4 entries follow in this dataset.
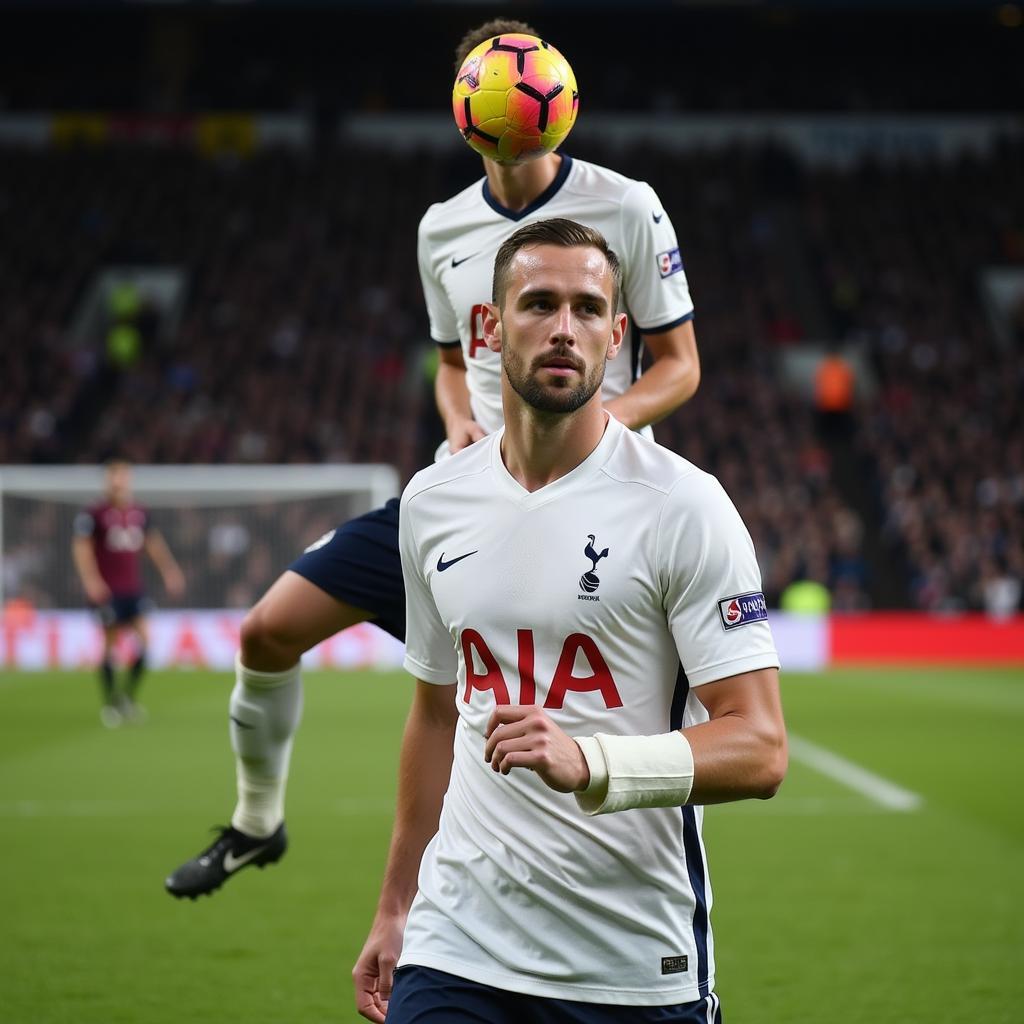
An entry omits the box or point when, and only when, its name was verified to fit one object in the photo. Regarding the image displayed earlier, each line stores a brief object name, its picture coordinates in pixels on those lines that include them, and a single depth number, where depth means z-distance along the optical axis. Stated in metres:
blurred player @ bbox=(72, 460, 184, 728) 28.30
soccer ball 8.28
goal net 41.03
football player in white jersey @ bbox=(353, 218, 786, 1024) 5.75
